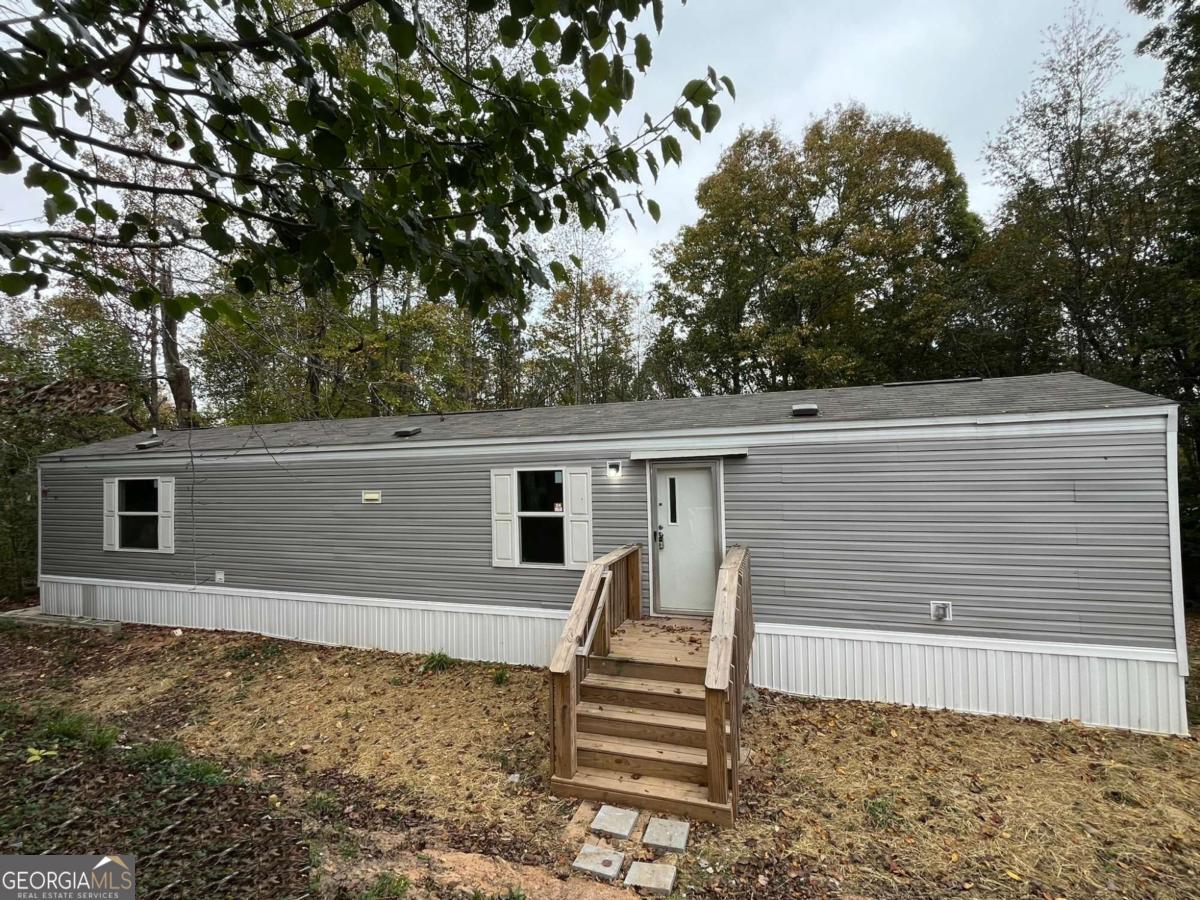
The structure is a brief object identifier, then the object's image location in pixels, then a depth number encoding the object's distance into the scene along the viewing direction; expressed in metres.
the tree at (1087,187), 11.47
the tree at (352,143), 2.03
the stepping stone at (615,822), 3.77
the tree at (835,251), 15.99
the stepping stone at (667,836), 3.63
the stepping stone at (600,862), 3.42
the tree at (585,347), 19.12
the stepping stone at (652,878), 3.29
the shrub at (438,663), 7.02
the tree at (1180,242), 10.32
